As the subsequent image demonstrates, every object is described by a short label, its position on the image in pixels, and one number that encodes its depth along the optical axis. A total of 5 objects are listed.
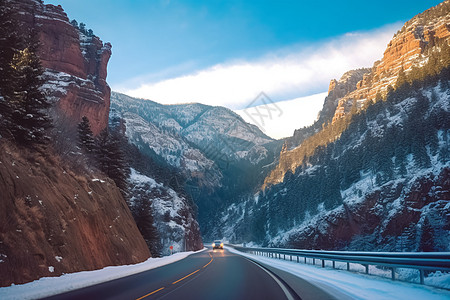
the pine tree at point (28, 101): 17.36
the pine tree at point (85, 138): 32.22
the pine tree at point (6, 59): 16.08
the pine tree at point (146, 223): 40.22
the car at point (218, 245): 59.61
